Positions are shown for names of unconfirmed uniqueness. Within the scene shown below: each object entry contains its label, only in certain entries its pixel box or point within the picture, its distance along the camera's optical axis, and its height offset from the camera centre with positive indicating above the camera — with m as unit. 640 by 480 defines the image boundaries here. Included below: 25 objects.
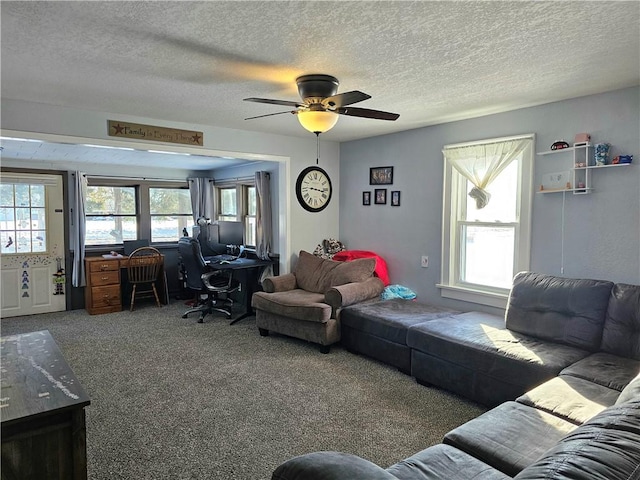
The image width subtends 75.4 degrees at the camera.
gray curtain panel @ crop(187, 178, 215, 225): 7.19 +0.34
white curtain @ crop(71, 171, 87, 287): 6.00 -0.19
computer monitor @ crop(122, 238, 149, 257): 6.50 -0.44
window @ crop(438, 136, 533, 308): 3.75 -0.14
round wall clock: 5.29 +0.38
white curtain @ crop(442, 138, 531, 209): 3.76 +0.56
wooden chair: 6.11 -0.78
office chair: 5.42 -0.82
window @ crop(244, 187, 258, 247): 6.59 -0.01
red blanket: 4.94 -0.50
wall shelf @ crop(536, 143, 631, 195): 3.25 +0.39
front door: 5.70 -0.39
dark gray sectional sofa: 1.07 -0.91
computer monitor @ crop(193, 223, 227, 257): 6.23 -0.36
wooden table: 1.52 -0.80
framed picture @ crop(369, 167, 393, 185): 4.95 +0.51
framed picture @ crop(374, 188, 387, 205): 5.03 +0.27
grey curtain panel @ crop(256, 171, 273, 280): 5.71 +0.07
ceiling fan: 2.72 +0.73
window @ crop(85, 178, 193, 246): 6.62 +0.09
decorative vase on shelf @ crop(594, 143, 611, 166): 3.15 +0.50
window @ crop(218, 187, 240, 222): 7.00 +0.22
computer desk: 5.31 -0.75
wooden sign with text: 3.95 +0.85
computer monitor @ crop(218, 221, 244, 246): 6.11 -0.23
